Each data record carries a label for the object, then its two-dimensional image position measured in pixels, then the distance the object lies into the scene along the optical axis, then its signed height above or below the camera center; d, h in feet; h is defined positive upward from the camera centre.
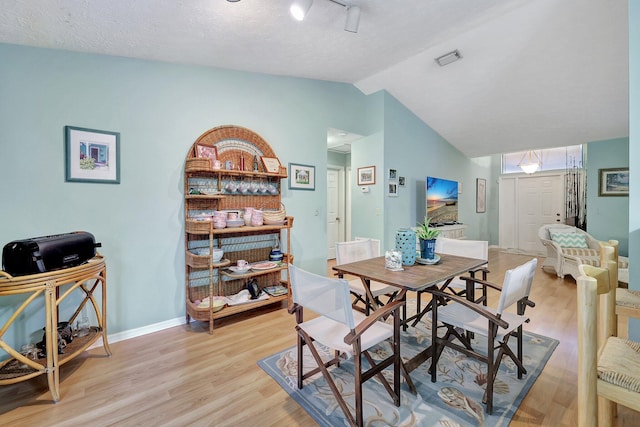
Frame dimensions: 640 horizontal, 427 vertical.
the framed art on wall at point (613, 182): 15.73 +1.44
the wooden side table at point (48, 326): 5.18 -2.27
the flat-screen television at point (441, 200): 16.92 +0.46
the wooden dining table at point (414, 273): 5.66 -1.47
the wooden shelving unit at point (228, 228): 8.48 -0.53
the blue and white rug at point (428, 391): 5.05 -3.74
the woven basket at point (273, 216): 9.67 -0.31
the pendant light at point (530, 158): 21.99 +3.89
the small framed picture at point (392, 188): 14.58 +1.00
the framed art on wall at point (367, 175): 14.51 +1.66
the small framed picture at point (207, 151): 8.82 +1.76
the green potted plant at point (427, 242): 7.34 -0.90
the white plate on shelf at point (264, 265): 9.54 -2.00
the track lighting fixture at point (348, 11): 5.98 +4.53
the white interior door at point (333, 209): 19.58 -0.14
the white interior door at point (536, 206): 20.85 +0.09
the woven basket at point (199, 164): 8.30 +1.27
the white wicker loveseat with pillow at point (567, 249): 13.62 -2.15
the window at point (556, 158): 20.30 +3.72
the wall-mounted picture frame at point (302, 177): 11.22 +1.24
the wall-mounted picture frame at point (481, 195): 23.00 +1.00
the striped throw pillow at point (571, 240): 14.80 -1.73
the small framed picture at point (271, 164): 10.05 +1.54
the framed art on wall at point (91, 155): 7.14 +1.35
